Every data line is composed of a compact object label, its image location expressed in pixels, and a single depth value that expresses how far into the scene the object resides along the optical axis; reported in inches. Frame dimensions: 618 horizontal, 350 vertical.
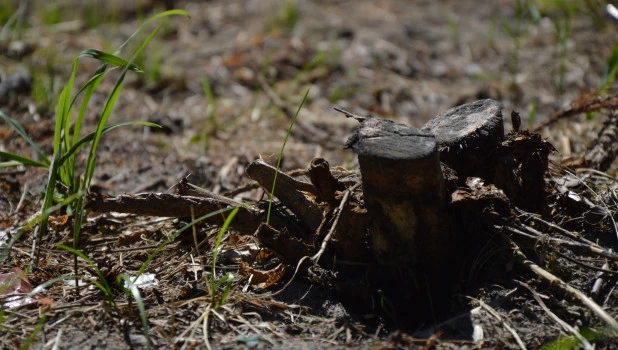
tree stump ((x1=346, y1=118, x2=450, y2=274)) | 135.9
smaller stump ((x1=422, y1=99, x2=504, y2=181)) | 155.6
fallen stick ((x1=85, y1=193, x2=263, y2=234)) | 161.2
